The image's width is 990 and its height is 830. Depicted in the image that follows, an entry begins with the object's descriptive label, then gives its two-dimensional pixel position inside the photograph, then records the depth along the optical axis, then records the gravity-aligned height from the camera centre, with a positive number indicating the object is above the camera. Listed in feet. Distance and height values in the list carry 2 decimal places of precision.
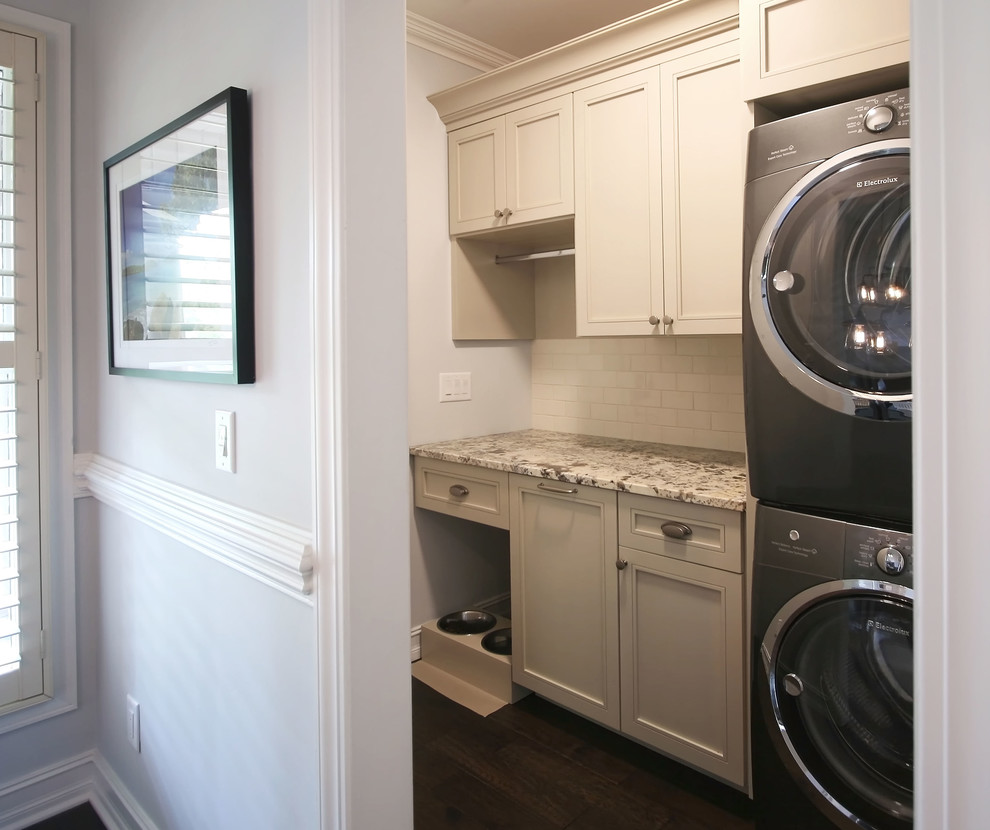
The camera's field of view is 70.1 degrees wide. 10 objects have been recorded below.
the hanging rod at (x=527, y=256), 9.33 +2.13
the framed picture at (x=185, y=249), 4.30 +1.17
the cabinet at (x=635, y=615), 6.53 -2.17
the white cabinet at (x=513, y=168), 8.84 +3.19
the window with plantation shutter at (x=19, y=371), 6.29 +0.39
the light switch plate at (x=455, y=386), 10.22 +0.32
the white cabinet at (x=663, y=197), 7.28 +2.31
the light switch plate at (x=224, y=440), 4.62 -0.19
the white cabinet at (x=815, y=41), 5.33 +2.86
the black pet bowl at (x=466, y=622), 10.00 -3.08
